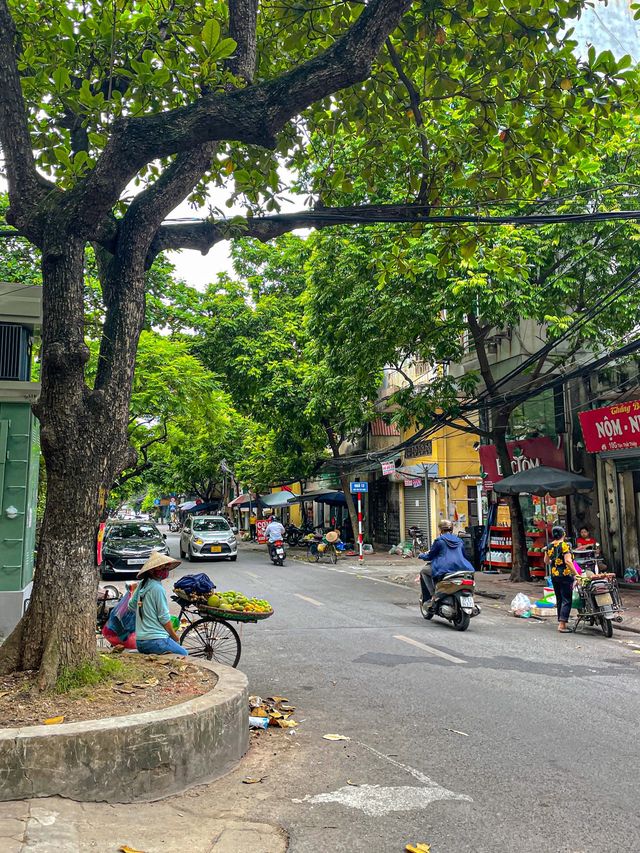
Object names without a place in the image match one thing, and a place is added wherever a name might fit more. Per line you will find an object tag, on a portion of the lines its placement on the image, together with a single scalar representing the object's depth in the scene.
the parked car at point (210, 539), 25.12
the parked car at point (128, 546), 18.53
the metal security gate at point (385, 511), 29.00
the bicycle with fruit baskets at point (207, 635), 7.34
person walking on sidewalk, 10.64
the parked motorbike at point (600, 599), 10.18
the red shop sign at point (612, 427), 13.87
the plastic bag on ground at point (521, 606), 12.30
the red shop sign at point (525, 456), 17.38
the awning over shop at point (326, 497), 30.53
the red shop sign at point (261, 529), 34.78
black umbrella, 14.73
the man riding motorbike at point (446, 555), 10.78
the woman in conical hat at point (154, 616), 6.34
